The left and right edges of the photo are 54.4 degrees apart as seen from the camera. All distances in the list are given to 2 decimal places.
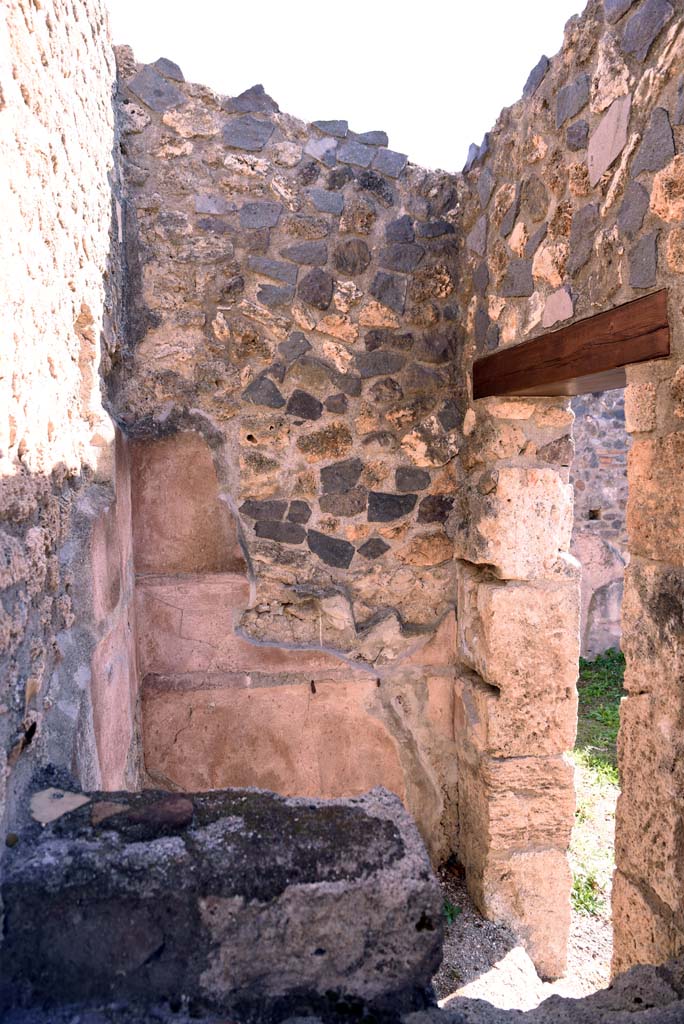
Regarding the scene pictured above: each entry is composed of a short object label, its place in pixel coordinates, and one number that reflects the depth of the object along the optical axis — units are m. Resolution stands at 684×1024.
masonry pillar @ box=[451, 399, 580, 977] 2.72
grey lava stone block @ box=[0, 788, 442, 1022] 0.99
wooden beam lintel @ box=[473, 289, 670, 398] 1.64
